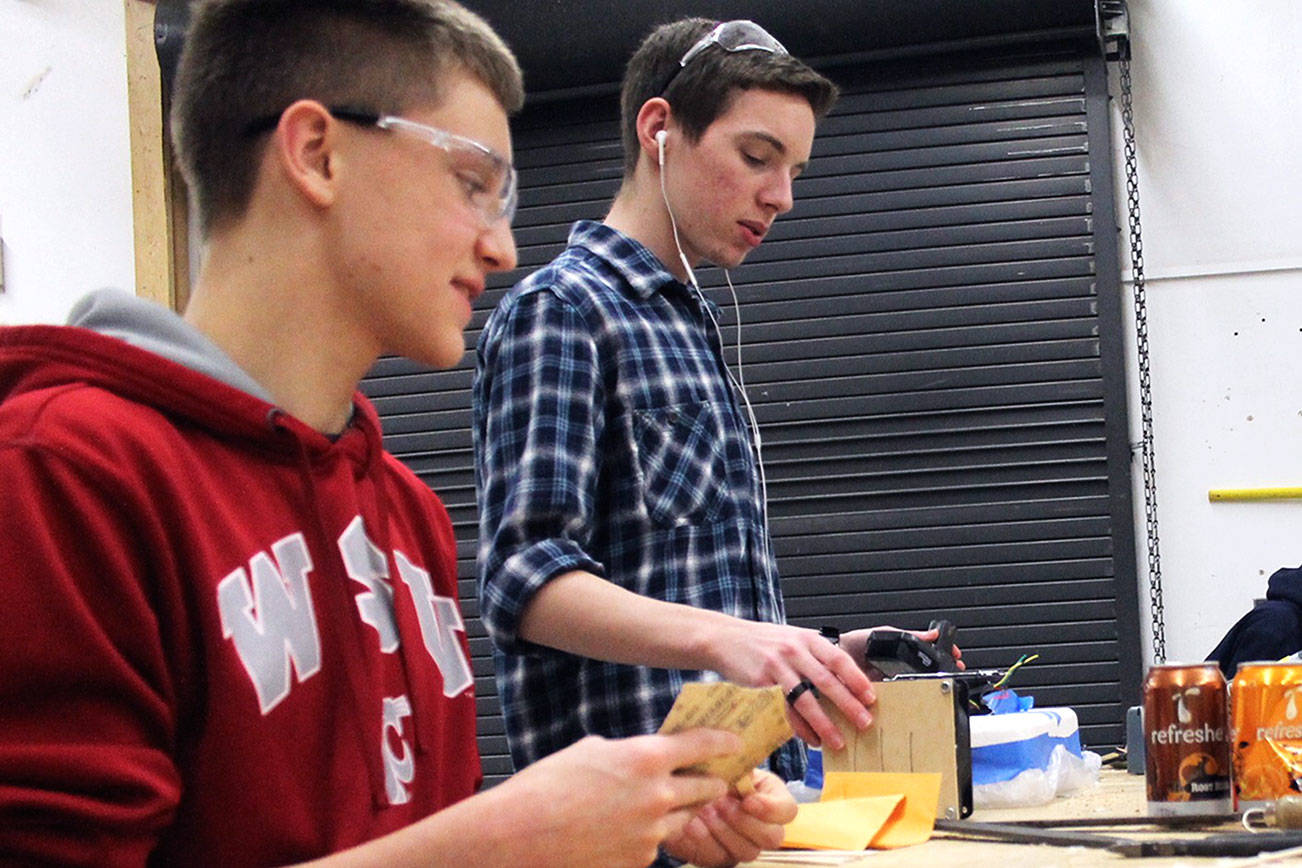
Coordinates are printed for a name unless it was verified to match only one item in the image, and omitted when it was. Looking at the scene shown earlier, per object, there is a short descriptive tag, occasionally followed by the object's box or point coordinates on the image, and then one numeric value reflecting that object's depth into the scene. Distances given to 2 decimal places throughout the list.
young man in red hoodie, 0.83
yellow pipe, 3.99
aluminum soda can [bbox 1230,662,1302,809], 1.38
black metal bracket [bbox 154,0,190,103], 4.32
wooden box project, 1.54
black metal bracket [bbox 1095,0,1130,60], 4.10
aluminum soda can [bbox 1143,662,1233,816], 1.43
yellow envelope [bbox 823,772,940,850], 1.39
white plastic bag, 1.76
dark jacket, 2.80
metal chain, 3.99
